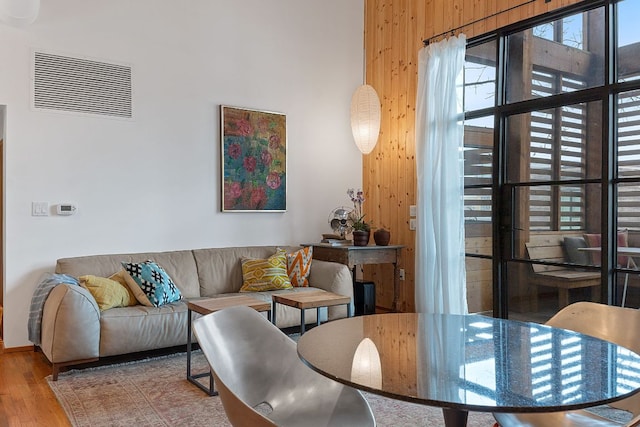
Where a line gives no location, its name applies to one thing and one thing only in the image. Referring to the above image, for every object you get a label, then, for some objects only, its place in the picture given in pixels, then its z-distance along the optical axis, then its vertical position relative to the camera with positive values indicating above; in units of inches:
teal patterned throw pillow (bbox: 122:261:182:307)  149.0 -23.0
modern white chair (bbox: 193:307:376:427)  67.2 -24.1
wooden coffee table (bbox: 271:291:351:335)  134.9 -25.5
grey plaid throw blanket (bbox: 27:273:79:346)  139.3 -25.8
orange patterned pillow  184.7 -22.2
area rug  104.4 -44.1
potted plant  197.2 -6.2
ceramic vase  201.0 -12.0
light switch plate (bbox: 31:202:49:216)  156.7 -0.5
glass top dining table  47.1 -17.7
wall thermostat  160.2 -0.7
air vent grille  159.6 +39.6
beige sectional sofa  129.3 -29.0
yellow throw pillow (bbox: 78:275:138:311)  140.6 -24.0
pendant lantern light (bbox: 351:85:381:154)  186.7 +32.9
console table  190.9 -18.8
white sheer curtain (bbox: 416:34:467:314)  178.9 +7.6
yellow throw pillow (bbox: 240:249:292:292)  176.7 -24.0
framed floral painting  193.9 +18.4
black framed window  140.9 +19.7
